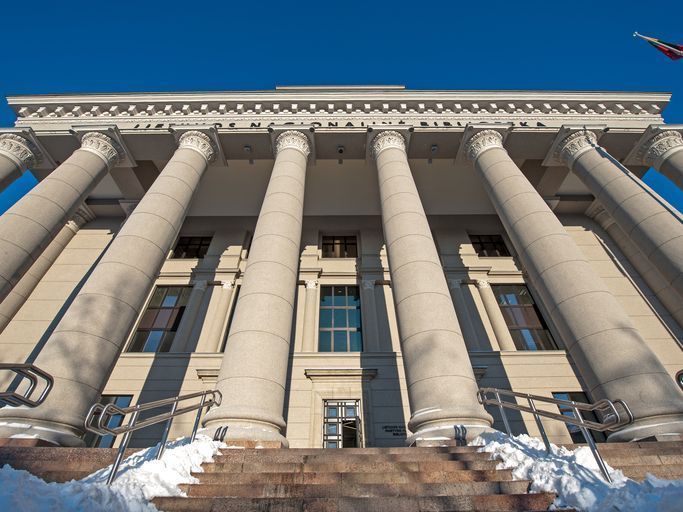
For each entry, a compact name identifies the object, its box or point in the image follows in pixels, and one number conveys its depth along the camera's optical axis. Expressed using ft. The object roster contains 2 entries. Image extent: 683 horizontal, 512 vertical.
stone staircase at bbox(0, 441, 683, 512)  16.19
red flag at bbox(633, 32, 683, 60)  52.65
